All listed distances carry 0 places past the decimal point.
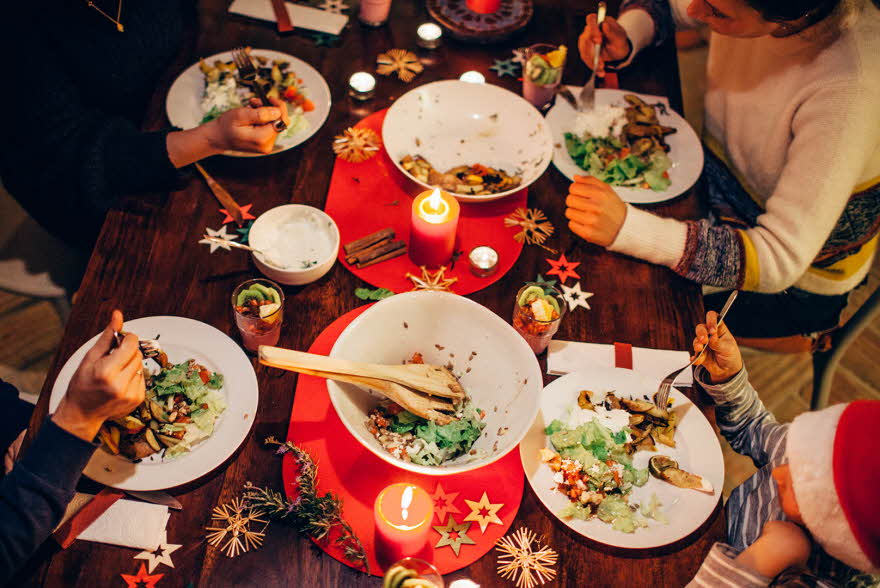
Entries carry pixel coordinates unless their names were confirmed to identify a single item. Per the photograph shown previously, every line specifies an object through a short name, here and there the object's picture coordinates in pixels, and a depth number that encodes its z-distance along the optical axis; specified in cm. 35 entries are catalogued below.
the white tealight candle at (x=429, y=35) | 209
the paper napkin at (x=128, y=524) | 114
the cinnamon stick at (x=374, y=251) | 156
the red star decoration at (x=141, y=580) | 111
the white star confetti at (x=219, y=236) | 155
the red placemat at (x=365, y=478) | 120
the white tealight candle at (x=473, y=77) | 201
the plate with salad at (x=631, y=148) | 179
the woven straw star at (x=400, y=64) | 203
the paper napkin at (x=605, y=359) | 145
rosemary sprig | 116
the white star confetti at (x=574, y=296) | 157
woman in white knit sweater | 157
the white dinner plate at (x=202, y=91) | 178
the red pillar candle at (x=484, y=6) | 219
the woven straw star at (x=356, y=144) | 179
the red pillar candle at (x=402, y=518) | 109
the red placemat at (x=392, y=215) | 158
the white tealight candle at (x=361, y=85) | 192
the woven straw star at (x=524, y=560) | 118
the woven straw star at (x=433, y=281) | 155
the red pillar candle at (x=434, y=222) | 149
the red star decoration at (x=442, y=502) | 123
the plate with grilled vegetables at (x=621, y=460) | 123
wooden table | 115
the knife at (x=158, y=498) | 118
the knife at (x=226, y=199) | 161
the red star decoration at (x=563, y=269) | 162
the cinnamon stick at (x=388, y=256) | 157
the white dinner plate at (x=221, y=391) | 118
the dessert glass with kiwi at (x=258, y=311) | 133
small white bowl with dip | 149
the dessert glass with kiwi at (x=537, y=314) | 140
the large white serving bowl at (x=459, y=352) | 120
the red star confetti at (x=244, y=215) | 162
